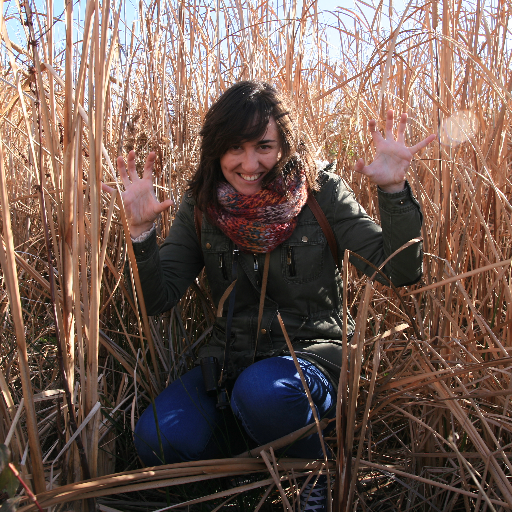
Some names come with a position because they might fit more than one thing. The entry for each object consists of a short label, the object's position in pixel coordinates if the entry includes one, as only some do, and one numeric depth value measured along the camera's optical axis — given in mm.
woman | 1227
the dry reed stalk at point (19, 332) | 744
